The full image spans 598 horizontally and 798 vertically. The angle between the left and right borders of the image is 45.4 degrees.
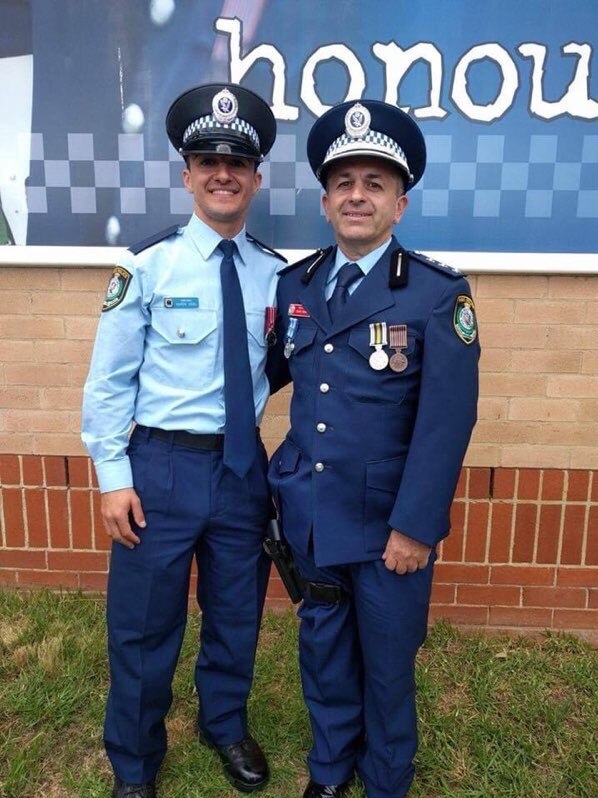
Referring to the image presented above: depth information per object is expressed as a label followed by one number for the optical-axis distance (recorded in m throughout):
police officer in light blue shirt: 2.00
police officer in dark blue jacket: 1.86
